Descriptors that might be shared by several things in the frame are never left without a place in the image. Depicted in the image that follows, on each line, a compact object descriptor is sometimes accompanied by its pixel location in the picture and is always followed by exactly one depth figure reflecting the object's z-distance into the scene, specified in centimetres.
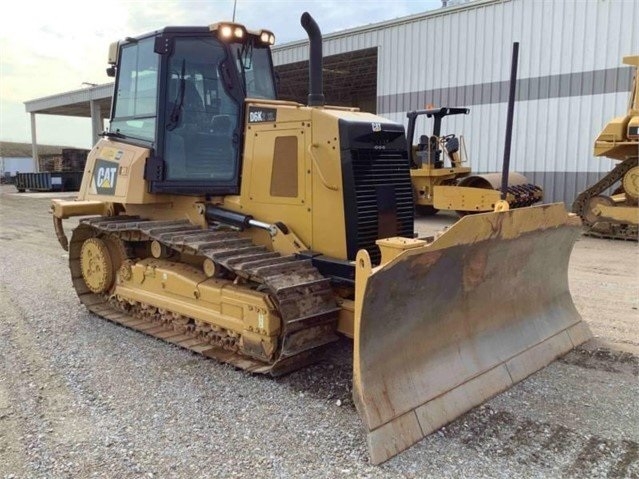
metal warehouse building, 1386
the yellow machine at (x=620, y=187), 1095
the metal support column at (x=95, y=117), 3297
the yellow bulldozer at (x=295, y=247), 354
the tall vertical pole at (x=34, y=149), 3738
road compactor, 1295
